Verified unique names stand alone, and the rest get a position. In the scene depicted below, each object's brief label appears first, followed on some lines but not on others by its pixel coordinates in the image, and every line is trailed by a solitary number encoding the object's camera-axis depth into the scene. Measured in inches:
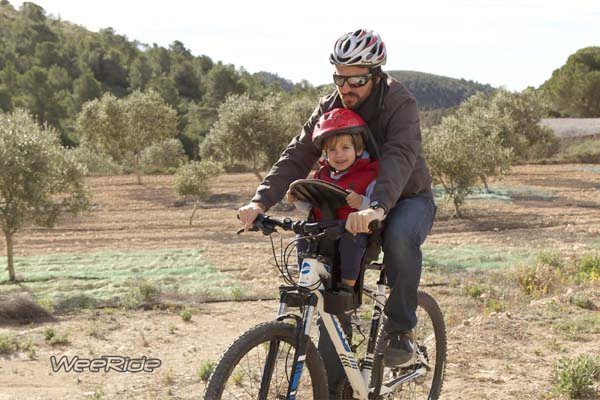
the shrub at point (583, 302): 350.9
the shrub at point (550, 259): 582.5
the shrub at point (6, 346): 401.2
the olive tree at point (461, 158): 1083.3
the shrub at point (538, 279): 484.0
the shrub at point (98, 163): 1813.5
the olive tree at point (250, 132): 1443.2
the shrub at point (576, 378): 229.1
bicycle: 149.6
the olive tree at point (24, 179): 748.0
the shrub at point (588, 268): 471.0
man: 170.4
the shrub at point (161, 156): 1957.4
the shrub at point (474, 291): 524.4
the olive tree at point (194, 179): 1191.6
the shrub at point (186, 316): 489.4
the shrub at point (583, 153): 1873.8
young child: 171.0
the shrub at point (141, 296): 539.2
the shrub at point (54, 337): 422.9
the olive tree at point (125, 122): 1755.7
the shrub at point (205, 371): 308.2
